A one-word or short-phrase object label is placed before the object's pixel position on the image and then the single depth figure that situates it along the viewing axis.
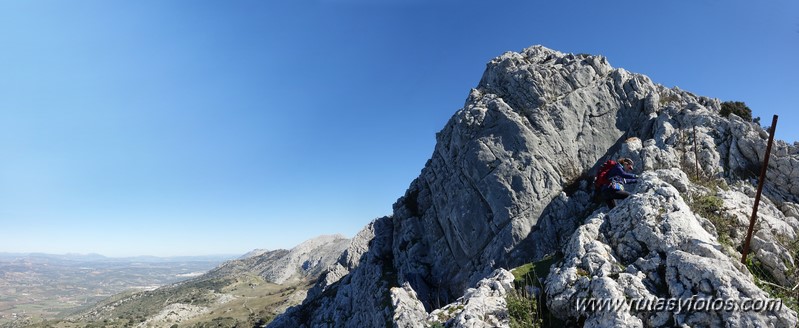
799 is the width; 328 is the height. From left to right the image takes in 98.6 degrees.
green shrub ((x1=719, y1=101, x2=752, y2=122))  36.22
